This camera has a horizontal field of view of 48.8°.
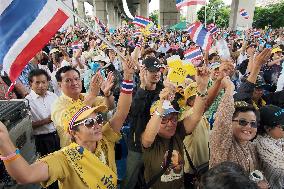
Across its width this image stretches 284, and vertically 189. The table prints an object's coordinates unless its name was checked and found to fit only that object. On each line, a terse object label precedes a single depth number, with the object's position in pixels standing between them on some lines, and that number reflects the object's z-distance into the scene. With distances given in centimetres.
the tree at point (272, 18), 4406
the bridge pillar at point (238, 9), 3042
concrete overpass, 3060
